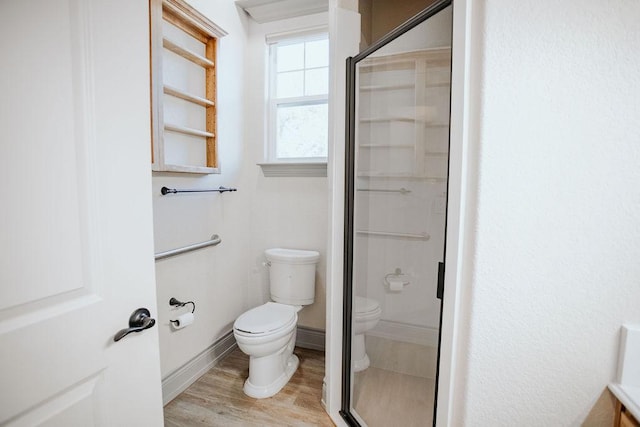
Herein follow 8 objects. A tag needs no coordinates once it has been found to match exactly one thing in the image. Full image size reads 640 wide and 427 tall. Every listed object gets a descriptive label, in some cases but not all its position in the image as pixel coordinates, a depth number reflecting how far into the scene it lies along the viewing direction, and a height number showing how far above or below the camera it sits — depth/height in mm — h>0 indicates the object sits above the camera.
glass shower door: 1217 -146
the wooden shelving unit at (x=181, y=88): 1742 +684
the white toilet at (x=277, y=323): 1952 -877
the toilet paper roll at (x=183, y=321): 1812 -775
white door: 643 -65
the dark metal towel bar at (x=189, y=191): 1830 -29
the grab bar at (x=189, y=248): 1836 -400
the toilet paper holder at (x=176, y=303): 1923 -721
